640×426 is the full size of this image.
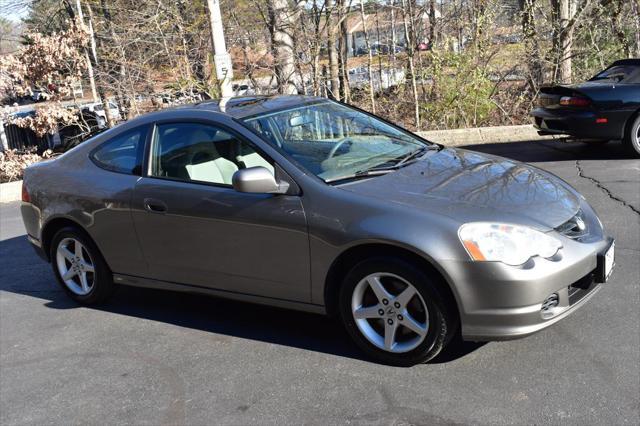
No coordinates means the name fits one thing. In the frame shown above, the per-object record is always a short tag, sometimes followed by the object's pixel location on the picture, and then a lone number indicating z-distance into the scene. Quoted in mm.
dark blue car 9039
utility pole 10273
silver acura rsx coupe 3592
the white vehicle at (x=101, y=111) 14430
